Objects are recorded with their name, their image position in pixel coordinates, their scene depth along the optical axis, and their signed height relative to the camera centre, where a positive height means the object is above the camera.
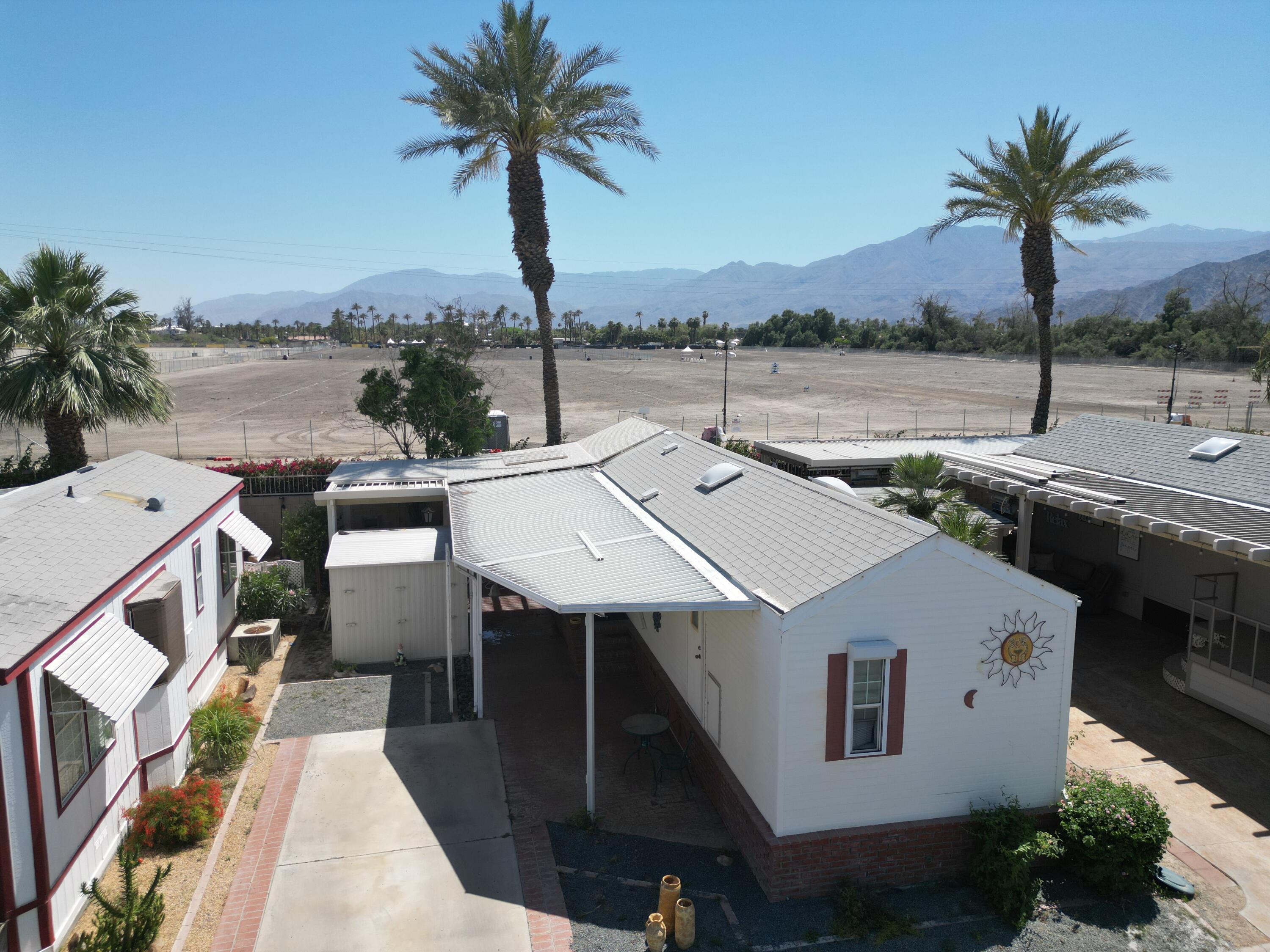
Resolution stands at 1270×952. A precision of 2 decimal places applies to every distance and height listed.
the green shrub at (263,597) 16.38 -4.72
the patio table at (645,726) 10.88 -4.73
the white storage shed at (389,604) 15.00 -4.45
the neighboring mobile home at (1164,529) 12.85 -3.01
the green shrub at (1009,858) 8.21 -4.84
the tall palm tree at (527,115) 24.59 +6.41
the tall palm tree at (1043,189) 27.23 +4.84
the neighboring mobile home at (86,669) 7.12 -3.18
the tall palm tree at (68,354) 18.12 -0.28
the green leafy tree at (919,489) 13.30 -2.23
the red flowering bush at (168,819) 9.30 -5.04
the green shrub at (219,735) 11.18 -5.01
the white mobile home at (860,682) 8.37 -3.32
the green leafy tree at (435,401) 22.53 -1.52
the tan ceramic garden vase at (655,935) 7.70 -5.13
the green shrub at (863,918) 8.04 -5.27
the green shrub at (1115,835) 8.55 -4.78
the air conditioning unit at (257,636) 15.02 -5.04
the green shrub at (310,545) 18.33 -4.18
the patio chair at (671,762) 10.70 -5.07
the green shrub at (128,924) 7.31 -4.86
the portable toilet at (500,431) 27.91 -2.80
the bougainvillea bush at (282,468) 20.66 -2.96
